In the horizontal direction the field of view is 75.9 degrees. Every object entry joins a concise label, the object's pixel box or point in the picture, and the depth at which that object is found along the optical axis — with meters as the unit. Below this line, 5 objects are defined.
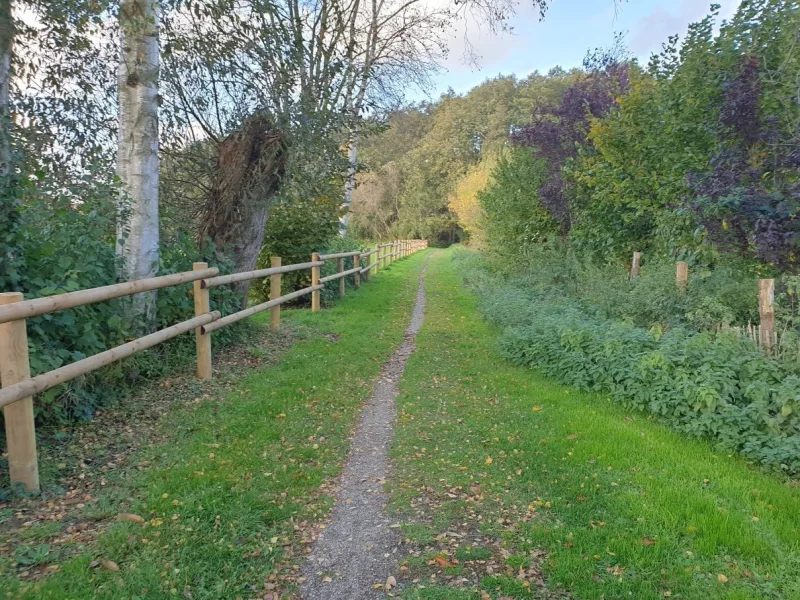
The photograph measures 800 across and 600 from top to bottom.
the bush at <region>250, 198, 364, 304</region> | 11.27
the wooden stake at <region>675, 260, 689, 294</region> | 8.05
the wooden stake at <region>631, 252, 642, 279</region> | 10.32
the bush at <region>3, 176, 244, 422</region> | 4.07
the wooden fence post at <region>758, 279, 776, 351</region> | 5.68
